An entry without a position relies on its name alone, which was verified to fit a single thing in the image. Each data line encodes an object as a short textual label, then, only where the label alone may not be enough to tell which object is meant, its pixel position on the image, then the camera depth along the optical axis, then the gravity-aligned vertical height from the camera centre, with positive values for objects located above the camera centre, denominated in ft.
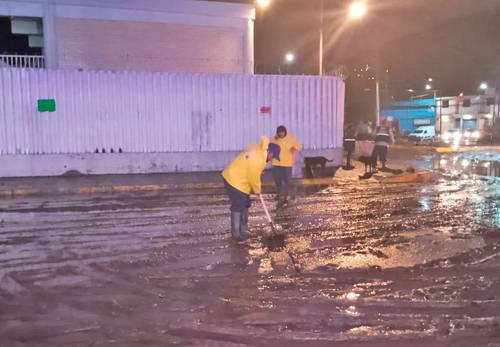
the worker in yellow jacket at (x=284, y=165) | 36.68 -2.46
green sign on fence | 47.70 +2.62
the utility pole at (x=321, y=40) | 57.88 +10.26
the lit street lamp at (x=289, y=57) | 98.48 +14.77
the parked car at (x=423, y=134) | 133.80 -1.07
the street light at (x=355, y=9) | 54.90 +13.31
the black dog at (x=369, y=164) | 53.22 -3.69
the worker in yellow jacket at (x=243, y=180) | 24.16 -2.32
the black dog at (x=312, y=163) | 51.53 -3.24
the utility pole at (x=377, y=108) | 87.81 +3.94
